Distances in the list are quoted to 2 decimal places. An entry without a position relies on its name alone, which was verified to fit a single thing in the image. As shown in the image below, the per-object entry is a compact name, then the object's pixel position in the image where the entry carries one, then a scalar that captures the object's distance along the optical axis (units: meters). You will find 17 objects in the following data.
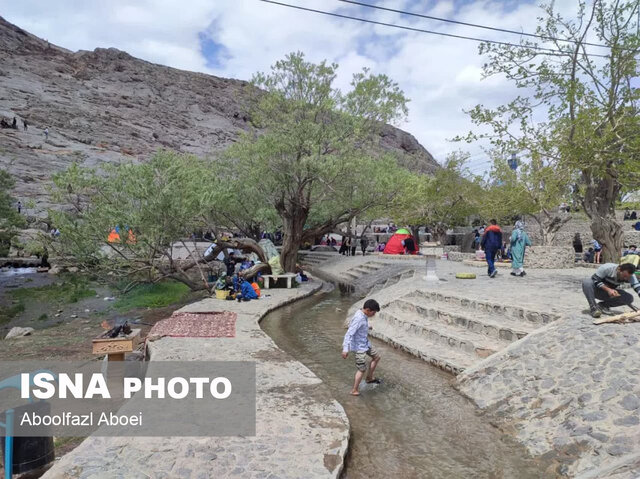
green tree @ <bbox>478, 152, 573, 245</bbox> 20.41
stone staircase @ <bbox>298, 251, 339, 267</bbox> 30.39
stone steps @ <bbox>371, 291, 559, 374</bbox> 7.99
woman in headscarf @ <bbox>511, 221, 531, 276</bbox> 13.62
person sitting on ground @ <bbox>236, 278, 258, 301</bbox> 14.65
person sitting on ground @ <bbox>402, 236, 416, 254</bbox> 27.97
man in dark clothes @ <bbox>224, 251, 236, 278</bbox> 17.92
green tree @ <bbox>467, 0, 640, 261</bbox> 10.38
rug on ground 9.79
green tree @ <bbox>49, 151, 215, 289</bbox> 13.38
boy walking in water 6.71
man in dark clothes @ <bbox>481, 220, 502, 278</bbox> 13.73
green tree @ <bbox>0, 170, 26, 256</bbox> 19.11
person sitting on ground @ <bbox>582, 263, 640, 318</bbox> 6.99
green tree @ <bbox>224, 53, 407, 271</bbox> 17.70
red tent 28.16
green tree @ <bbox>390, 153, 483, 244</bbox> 31.28
